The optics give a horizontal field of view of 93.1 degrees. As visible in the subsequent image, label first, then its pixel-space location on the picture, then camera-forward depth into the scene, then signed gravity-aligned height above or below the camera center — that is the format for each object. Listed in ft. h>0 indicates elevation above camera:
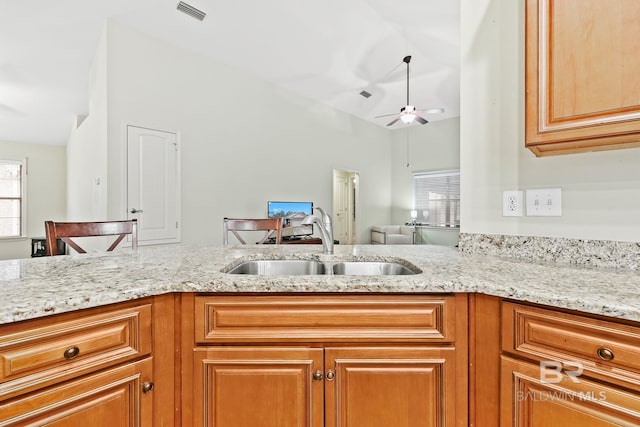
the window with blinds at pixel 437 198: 22.11 +1.10
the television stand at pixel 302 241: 15.87 -1.53
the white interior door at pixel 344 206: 20.57 +0.43
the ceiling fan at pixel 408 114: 14.56 +4.86
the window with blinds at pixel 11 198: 22.27 +1.00
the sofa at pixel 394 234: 21.81 -1.59
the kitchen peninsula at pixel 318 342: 2.87 -1.29
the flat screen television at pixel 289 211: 15.85 +0.06
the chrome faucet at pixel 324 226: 4.73 -0.23
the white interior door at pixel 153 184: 11.44 +1.12
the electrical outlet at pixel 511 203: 4.49 +0.14
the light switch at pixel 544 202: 4.20 +0.15
